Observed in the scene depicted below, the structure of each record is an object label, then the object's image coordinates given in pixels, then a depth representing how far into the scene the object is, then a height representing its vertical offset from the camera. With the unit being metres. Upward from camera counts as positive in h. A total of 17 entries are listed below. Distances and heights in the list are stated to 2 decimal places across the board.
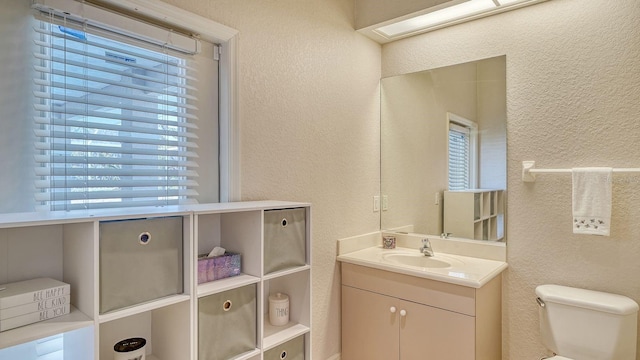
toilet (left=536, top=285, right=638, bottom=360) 1.67 -0.70
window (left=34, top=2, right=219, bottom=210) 1.27 +0.26
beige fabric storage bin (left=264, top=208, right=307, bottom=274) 1.60 -0.27
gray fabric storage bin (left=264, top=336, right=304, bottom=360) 1.65 -0.81
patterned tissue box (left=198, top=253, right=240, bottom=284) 1.46 -0.36
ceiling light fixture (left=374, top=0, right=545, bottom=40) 2.13 +1.04
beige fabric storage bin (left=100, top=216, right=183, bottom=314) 1.13 -0.27
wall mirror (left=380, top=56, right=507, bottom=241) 2.23 +0.20
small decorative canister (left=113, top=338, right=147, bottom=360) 1.24 -0.59
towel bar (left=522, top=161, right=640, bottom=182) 2.01 +0.05
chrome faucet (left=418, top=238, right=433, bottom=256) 2.34 -0.45
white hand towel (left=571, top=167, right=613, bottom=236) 1.79 -0.11
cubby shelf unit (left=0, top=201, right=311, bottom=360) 1.08 -0.33
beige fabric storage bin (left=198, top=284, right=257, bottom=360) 1.38 -0.58
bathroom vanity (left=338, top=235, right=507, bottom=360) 1.84 -0.71
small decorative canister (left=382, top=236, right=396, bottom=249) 2.54 -0.44
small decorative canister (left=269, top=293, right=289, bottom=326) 1.80 -0.66
